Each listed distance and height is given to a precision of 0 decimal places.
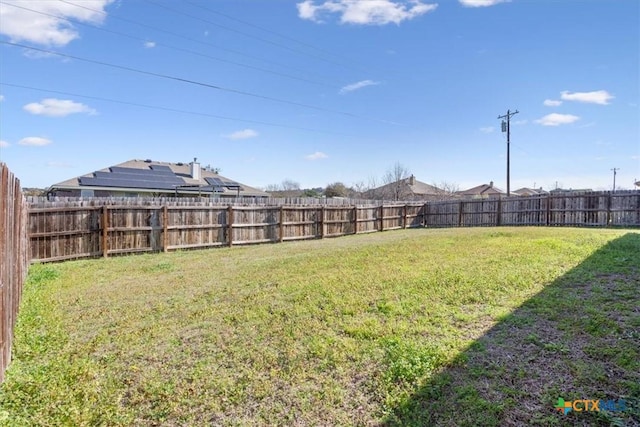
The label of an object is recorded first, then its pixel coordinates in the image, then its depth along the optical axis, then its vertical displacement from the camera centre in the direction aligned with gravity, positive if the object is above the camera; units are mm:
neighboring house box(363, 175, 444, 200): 40344 +1871
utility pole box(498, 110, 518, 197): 24000 +5714
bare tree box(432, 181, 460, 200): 42891 +2388
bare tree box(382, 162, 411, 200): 40375 +3183
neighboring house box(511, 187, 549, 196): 53619 +2819
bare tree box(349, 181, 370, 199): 42872 +2267
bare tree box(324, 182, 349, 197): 41062 +1964
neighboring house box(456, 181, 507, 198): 45881 +2350
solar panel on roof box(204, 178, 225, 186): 24023 +1720
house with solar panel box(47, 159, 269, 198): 19844 +1353
